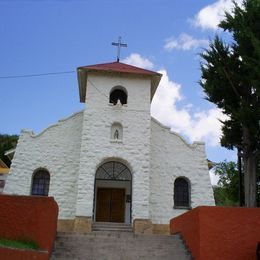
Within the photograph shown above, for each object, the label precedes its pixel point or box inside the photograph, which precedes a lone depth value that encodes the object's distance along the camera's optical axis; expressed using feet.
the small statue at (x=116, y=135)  67.41
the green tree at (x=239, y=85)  50.24
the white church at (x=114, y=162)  63.98
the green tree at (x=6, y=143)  133.34
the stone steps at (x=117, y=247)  43.19
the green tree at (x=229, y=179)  67.62
